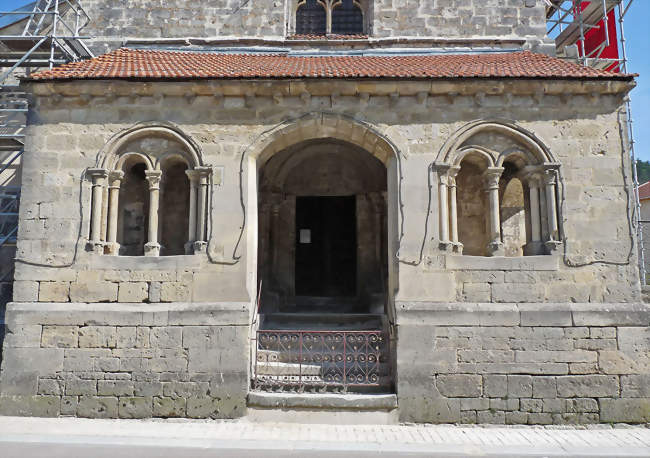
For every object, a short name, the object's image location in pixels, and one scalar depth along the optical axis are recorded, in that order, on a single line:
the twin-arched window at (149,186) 7.23
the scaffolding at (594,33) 9.81
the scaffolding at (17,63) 8.71
